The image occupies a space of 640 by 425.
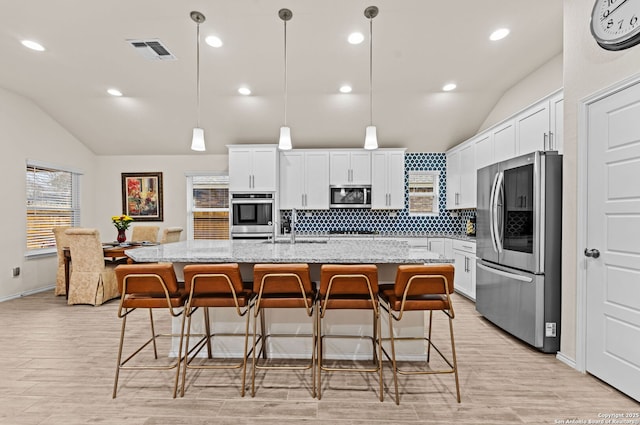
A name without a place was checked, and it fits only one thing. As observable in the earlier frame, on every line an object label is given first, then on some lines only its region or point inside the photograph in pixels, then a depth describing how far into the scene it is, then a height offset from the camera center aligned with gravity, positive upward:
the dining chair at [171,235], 4.99 -0.39
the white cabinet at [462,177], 4.86 +0.57
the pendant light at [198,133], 3.00 +0.74
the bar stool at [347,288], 2.06 -0.51
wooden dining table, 4.38 -0.60
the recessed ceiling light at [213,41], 3.51 +1.91
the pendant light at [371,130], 2.96 +0.75
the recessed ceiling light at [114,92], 4.75 +1.79
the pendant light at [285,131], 2.95 +0.74
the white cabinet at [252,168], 5.51 +0.74
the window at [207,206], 6.31 +0.10
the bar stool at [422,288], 2.05 -0.50
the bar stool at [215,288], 2.15 -0.53
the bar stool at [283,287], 2.11 -0.51
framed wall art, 6.30 +0.29
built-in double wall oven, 5.42 -0.12
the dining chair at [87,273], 4.29 -0.85
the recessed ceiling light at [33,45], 3.67 +1.93
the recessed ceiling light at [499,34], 3.41 +1.92
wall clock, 2.07 +1.30
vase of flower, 4.84 -0.20
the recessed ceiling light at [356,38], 3.43 +1.90
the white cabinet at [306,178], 5.68 +0.59
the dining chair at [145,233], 5.88 -0.41
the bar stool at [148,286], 2.16 -0.52
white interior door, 2.09 -0.21
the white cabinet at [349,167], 5.64 +0.78
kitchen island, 2.51 -0.91
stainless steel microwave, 5.64 +0.26
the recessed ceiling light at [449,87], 4.50 +1.78
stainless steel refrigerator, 2.77 -0.33
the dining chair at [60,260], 4.75 -0.73
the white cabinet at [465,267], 4.45 -0.83
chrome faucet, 5.62 -0.07
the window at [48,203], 5.04 +0.14
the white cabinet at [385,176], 5.64 +0.62
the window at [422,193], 6.04 +0.34
